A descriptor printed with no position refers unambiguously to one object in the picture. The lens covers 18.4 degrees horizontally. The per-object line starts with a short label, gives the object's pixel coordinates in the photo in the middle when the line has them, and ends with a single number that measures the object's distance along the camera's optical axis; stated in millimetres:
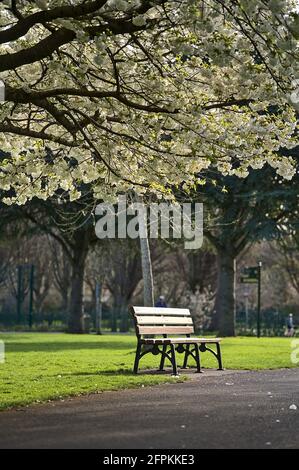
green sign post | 35719
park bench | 14577
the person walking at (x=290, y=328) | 43591
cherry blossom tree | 9875
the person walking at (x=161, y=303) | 38750
